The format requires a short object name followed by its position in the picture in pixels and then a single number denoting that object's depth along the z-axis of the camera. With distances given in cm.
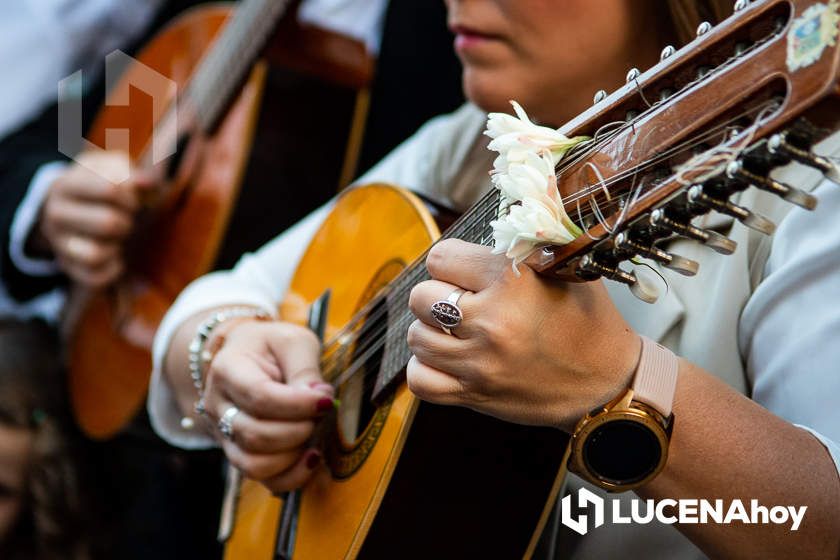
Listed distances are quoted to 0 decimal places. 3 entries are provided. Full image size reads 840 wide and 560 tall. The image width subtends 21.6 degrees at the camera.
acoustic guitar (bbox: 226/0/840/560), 86
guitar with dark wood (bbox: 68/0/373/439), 161
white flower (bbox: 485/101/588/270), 90
